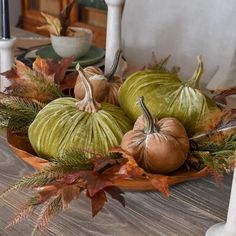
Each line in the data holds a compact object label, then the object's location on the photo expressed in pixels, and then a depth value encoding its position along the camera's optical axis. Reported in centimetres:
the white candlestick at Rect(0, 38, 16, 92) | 98
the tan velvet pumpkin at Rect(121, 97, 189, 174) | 63
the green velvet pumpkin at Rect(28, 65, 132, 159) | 66
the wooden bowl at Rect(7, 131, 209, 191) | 65
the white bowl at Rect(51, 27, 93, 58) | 121
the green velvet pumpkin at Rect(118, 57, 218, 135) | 71
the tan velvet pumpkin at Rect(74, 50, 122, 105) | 79
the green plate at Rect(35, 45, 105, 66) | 120
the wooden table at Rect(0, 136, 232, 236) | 63
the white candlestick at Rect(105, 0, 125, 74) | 98
